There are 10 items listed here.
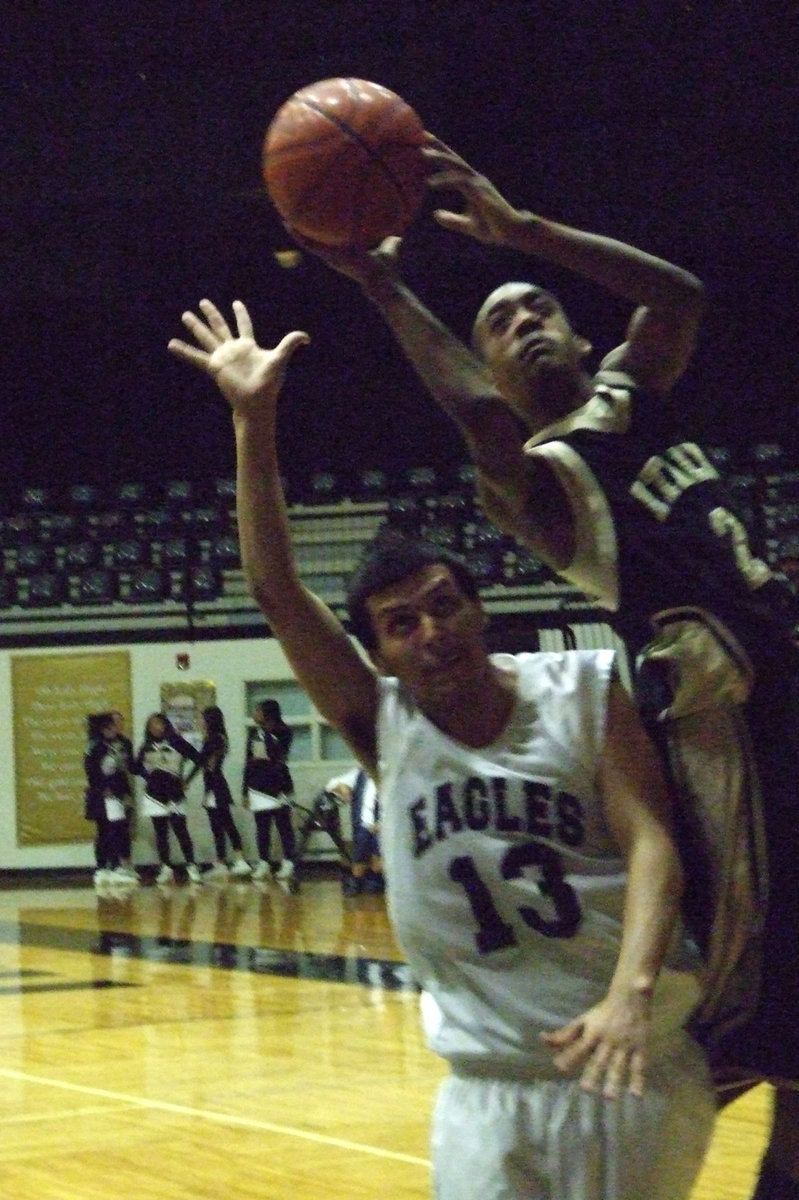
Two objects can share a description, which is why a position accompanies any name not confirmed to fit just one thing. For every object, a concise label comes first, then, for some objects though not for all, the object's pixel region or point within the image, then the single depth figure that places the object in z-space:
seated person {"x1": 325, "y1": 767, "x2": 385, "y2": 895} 12.72
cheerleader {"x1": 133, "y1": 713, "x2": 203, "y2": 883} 14.99
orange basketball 2.98
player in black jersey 2.64
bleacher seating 16.00
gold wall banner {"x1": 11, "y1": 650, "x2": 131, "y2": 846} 16.11
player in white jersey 2.24
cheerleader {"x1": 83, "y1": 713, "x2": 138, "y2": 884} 14.91
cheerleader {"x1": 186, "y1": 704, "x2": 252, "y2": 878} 14.96
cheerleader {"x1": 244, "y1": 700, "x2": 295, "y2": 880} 14.61
